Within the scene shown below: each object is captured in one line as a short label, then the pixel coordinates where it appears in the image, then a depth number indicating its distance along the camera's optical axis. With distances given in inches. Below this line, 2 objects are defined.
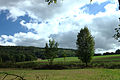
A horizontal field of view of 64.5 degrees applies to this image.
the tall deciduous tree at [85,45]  1304.9
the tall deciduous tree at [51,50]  1563.1
